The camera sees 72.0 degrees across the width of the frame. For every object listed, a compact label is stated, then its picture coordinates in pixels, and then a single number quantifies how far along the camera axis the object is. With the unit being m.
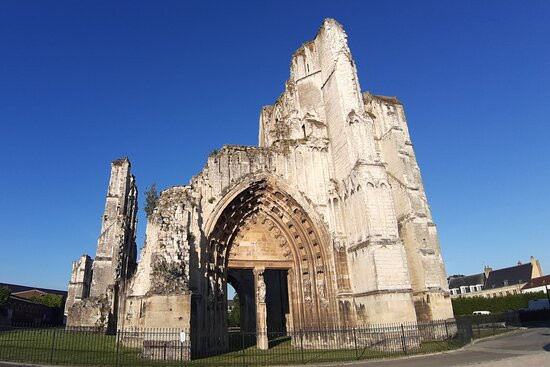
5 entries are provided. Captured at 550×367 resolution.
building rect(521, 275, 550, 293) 43.97
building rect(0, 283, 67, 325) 40.03
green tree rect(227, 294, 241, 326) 45.65
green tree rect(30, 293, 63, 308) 51.04
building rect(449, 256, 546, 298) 49.66
